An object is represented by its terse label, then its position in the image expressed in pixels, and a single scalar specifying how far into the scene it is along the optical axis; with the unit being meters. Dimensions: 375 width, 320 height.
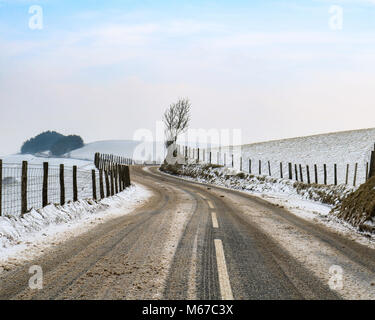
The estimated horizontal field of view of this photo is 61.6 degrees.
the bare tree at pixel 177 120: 65.25
